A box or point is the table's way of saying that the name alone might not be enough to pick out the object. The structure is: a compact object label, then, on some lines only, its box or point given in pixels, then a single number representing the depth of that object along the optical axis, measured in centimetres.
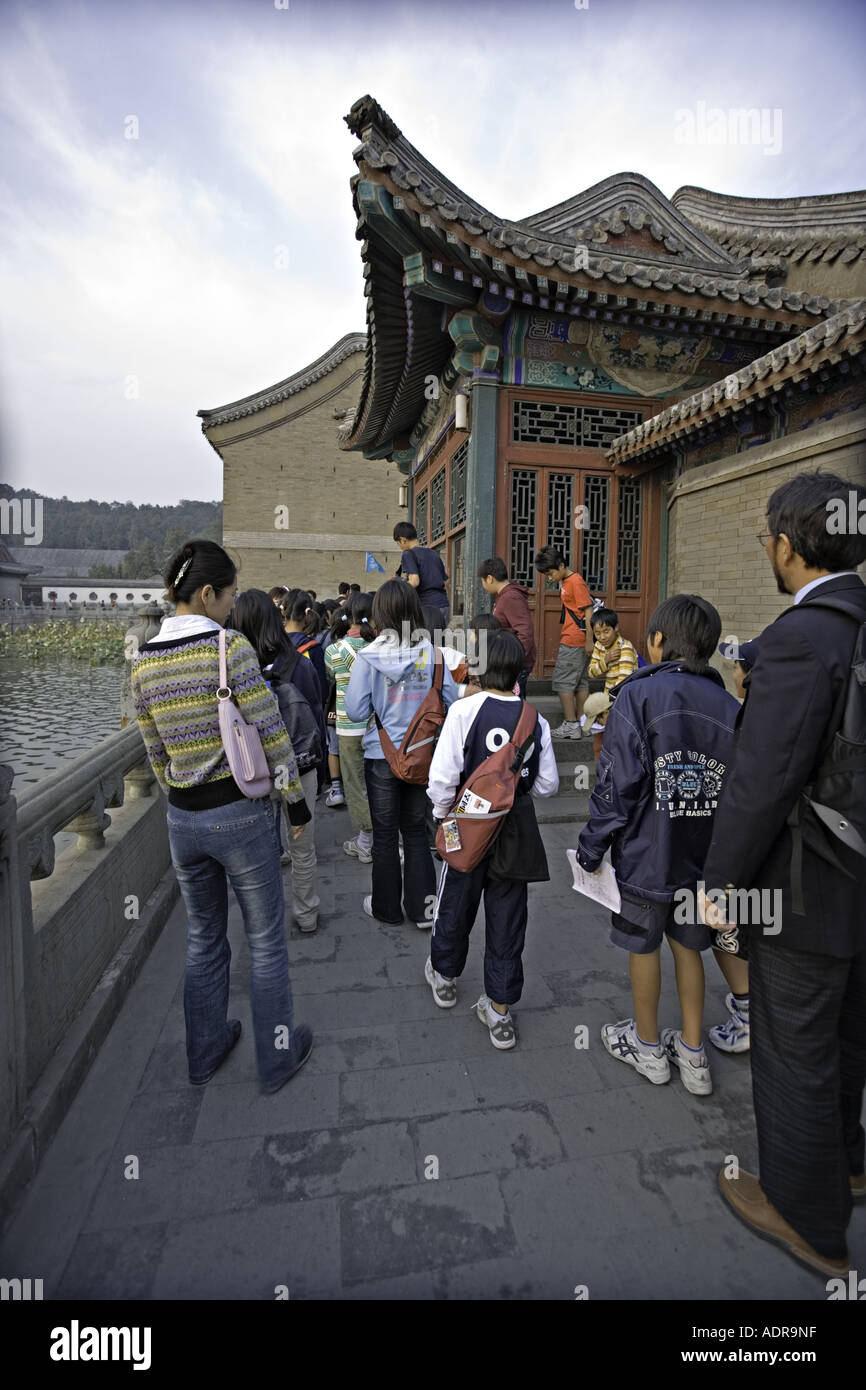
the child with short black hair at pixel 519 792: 260
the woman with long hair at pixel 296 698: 300
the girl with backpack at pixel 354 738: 468
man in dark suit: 159
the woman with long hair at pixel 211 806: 212
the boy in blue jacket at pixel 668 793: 227
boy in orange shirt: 582
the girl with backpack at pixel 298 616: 452
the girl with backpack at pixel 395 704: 340
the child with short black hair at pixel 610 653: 537
